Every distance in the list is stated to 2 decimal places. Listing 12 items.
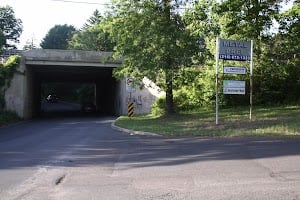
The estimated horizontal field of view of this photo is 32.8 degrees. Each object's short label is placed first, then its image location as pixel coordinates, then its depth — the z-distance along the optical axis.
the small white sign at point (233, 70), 22.58
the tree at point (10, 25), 105.62
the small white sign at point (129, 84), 30.77
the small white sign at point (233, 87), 22.76
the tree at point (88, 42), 85.12
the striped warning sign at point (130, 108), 35.16
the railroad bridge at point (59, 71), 40.78
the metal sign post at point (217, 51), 22.19
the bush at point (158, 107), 35.64
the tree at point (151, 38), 27.14
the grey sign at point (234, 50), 22.72
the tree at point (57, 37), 111.81
